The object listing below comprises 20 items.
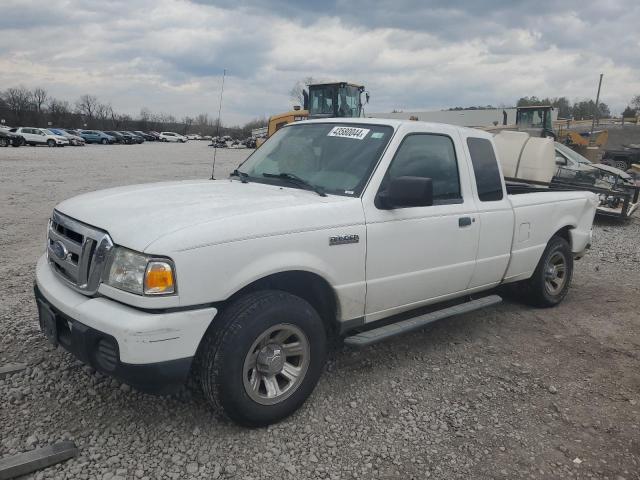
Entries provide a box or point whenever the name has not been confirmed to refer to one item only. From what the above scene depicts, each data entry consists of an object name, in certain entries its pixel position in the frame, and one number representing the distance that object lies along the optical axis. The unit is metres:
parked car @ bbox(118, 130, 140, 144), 59.67
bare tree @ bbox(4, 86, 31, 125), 77.38
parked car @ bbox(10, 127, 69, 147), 42.75
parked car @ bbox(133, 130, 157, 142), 71.88
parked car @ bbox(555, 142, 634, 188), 12.30
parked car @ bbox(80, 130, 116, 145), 56.29
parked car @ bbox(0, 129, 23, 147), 40.09
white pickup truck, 2.68
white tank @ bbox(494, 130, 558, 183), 7.74
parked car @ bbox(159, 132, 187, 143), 73.94
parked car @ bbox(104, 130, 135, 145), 58.59
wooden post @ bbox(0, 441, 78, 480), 2.62
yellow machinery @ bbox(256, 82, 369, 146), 19.84
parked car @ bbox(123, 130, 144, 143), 61.16
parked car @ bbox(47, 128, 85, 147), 48.00
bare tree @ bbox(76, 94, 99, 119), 108.03
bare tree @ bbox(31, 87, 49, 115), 91.68
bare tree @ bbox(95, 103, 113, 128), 94.91
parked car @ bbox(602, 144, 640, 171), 25.02
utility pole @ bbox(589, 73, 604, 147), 23.99
